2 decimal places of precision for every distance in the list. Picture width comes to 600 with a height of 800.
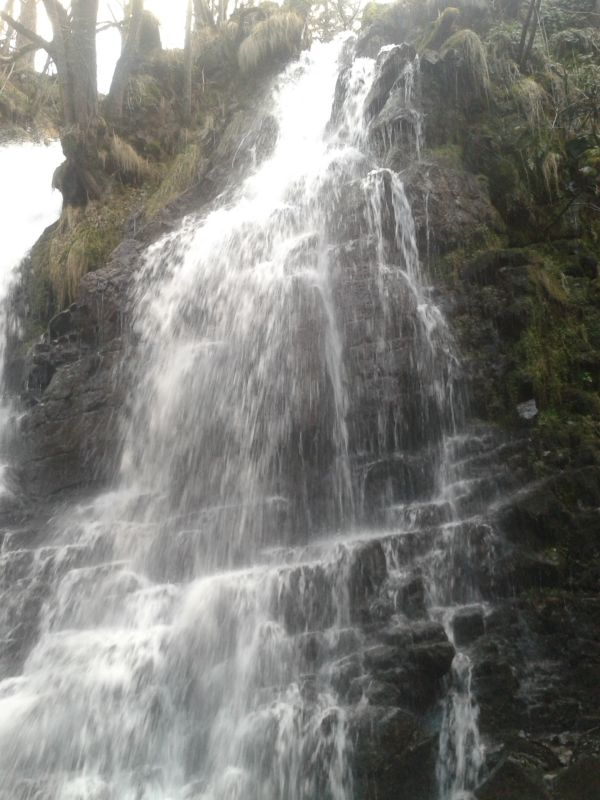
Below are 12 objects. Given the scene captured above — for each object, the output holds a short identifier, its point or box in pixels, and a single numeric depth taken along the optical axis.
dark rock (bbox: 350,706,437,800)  4.96
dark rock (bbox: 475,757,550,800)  4.76
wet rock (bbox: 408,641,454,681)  5.38
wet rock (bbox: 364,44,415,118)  11.28
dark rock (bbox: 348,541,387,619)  6.01
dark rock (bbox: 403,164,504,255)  8.76
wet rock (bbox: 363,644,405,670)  5.46
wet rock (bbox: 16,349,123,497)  8.93
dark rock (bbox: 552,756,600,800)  4.72
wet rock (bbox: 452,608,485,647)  5.66
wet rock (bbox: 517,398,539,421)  6.99
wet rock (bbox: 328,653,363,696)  5.49
